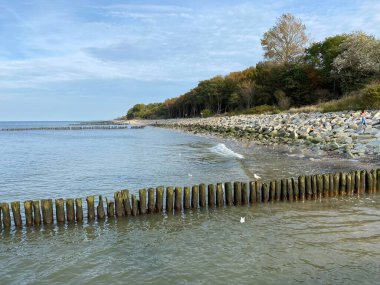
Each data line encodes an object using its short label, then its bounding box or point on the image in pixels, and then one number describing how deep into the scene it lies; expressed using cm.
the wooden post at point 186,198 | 1145
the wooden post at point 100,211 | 1061
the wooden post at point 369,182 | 1296
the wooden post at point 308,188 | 1235
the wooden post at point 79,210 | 1029
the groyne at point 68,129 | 10592
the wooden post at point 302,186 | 1228
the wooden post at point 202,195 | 1150
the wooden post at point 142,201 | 1088
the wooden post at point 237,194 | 1182
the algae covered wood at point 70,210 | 1031
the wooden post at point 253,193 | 1196
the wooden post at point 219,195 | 1162
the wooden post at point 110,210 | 1069
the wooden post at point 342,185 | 1277
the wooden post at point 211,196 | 1166
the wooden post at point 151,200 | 1102
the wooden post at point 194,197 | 1147
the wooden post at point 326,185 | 1253
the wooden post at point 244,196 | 1188
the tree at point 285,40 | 7119
